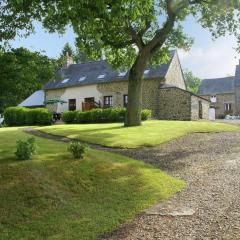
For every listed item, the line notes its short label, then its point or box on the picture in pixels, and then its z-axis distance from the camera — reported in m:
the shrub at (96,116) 17.91
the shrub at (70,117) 18.74
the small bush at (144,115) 17.09
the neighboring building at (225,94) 35.39
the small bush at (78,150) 6.83
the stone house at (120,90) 20.41
